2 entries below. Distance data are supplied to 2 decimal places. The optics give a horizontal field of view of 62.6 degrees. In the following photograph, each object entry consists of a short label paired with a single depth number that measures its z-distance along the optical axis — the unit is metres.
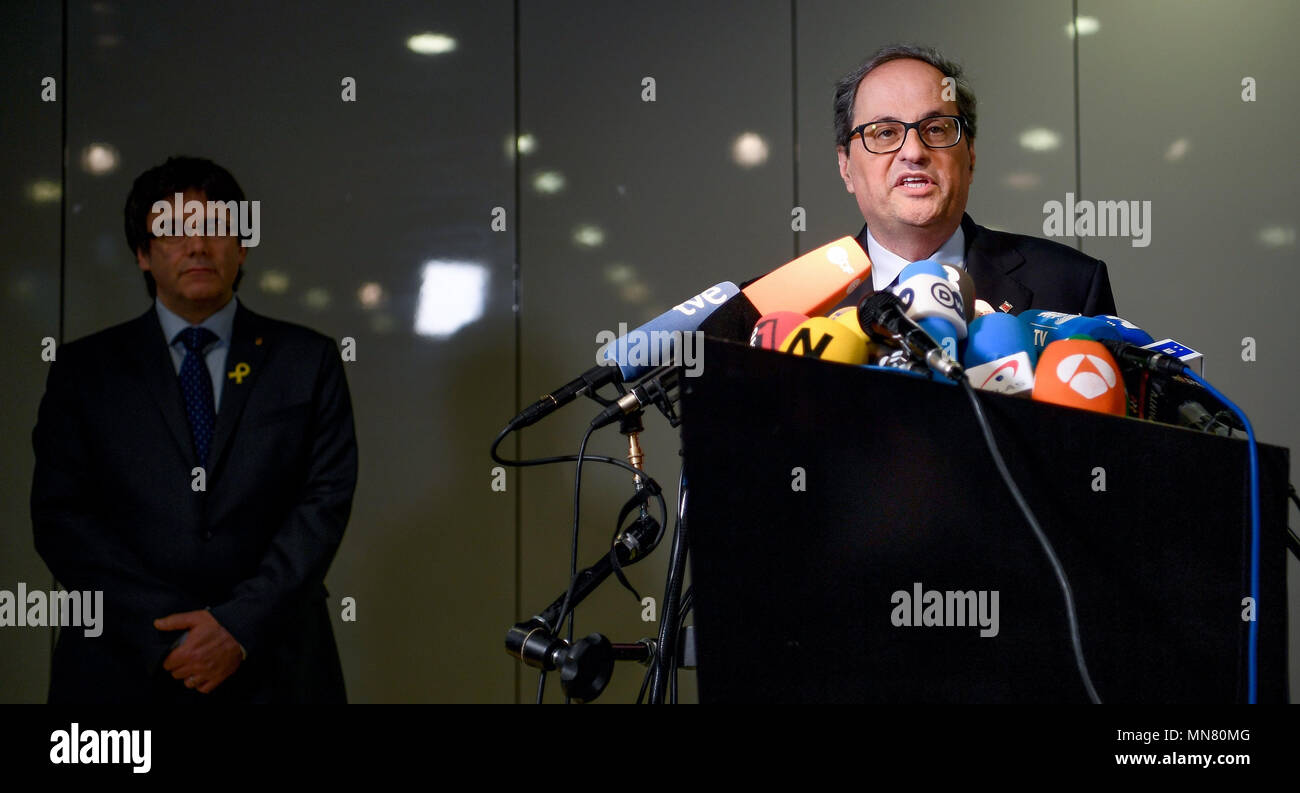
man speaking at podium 1.83
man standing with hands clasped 2.27
